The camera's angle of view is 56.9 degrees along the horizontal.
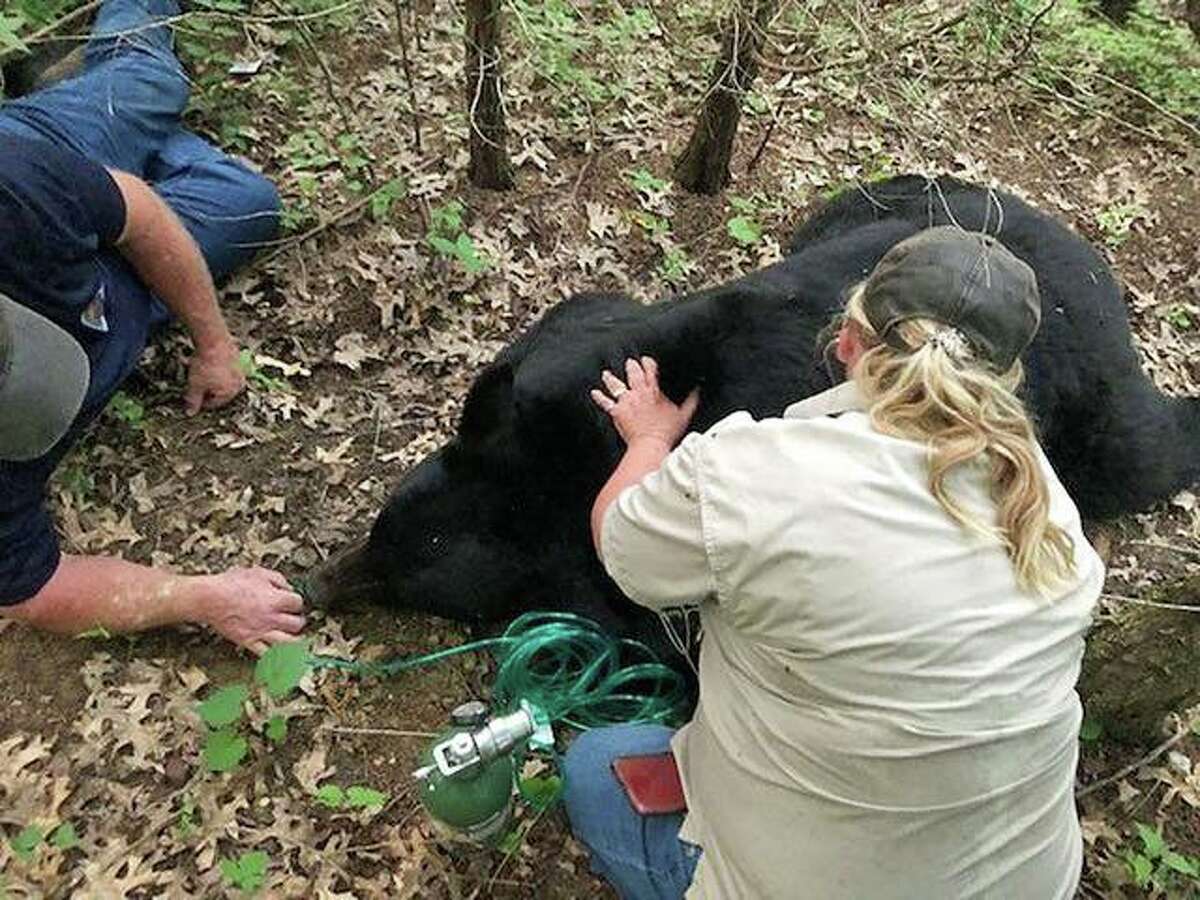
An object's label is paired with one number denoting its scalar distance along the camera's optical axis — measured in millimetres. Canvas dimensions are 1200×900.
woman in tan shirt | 1825
